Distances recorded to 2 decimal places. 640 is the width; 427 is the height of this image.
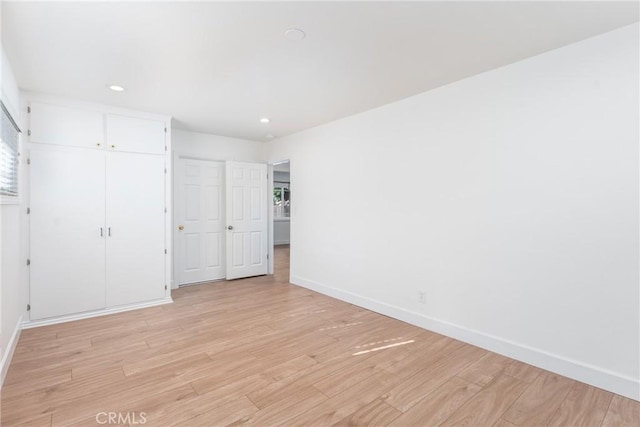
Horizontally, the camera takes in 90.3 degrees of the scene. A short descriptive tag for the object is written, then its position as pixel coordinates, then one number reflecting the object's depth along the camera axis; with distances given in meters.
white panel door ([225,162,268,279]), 5.41
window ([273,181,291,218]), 10.10
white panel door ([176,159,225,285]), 5.07
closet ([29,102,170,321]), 3.38
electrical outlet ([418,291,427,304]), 3.34
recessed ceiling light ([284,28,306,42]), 2.16
